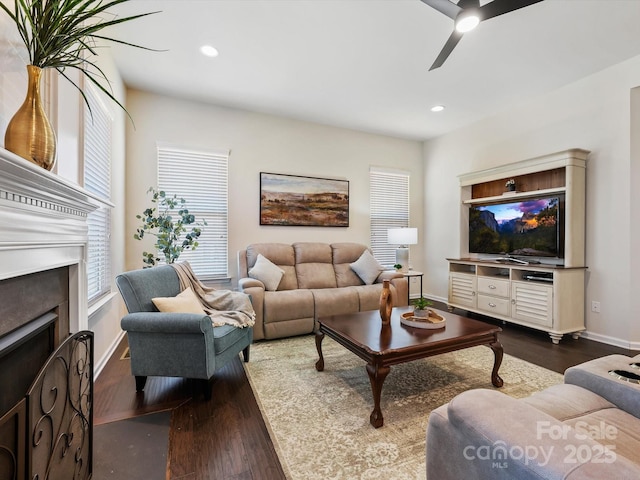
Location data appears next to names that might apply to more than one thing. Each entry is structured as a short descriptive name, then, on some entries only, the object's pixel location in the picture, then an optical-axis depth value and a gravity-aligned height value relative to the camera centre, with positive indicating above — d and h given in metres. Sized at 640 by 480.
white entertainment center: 3.27 -0.39
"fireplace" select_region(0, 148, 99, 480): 0.86 -0.33
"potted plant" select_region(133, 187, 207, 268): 3.31 +0.10
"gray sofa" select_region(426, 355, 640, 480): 0.69 -0.57
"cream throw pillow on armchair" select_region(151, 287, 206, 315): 2.14 -0.49
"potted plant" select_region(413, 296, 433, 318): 2.40 -0.56
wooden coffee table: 1.81 -0.69
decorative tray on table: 2.27 -0.65
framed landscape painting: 4.39 +0.58
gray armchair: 1.95 -0.70
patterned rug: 1.49 -1.11
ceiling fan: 1.88 +1.49
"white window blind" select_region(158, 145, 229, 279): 3.90 +0.62
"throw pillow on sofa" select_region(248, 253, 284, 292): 3.60 -0.43
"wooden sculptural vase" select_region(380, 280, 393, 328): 2.31 -0.51
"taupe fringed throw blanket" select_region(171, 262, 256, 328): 2.50 -0.57
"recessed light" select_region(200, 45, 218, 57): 2.83 +1.81
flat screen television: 3.49 +0.16
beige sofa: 3.25 -0.62
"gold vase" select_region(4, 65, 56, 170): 1.01 +0.37
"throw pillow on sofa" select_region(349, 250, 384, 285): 4.14 -0.41
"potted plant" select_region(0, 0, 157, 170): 1.00 +0.63
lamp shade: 4.60 +0.05
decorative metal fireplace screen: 0.86 -0.64
